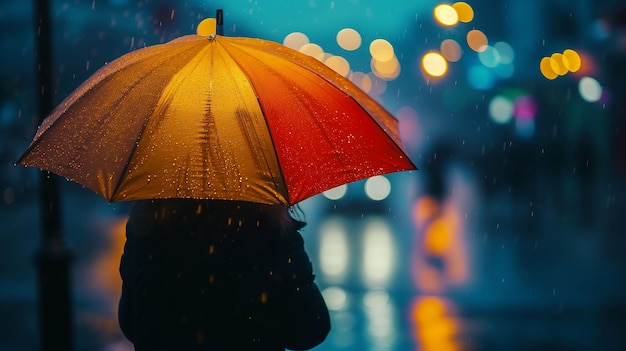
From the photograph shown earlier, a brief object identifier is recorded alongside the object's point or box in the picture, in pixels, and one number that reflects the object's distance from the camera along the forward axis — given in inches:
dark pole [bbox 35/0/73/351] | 244.8
